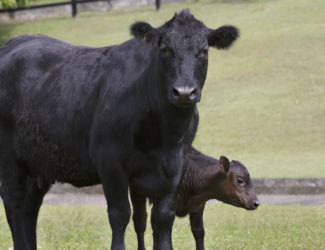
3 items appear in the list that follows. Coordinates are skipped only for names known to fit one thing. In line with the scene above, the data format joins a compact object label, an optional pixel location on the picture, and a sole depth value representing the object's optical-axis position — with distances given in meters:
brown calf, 19.83
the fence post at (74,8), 76.37
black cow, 11.99
